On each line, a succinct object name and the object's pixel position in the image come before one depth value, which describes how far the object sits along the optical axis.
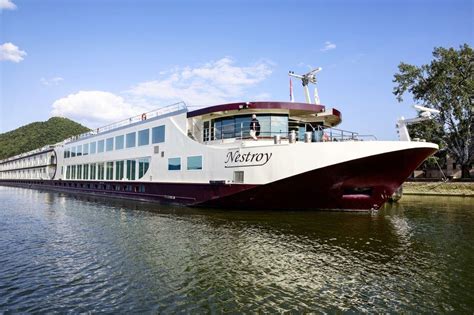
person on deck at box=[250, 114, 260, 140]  17.81
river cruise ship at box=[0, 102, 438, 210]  15.58
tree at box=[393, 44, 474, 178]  42.50
